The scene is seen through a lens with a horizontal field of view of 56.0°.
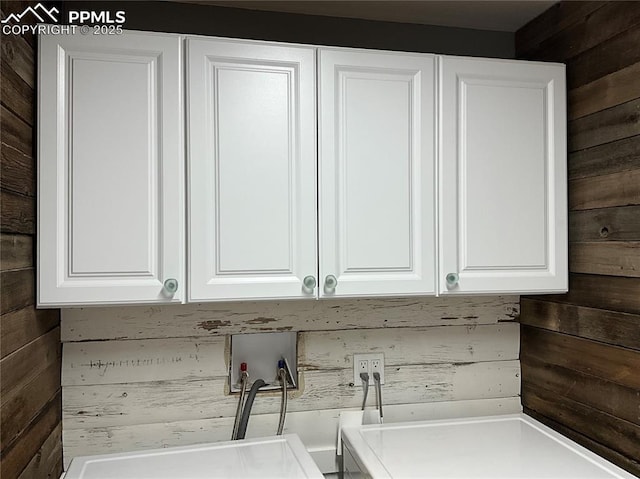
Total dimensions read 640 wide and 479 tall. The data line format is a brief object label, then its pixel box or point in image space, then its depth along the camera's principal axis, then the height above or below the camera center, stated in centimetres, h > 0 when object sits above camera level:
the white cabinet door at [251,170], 153 +19
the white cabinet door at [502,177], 170 +19
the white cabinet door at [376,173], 161 +19
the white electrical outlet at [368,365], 194 -40
